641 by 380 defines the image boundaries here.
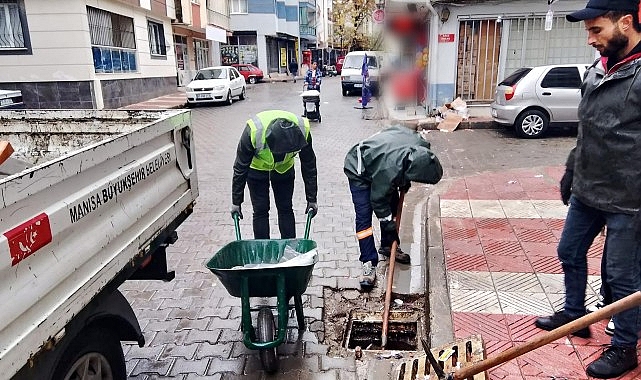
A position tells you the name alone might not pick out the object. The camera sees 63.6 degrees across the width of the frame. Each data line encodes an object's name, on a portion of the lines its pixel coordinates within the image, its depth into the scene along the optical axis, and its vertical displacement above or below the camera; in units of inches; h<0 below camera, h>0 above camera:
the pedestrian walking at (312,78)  688.4 -20.7
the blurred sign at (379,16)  446.9 +40.6
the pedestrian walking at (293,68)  1672.0 -18.1
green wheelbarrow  118.6 -50.1
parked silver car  417.1 -31.8
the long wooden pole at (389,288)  141.3 -65.3
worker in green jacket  147.5 -32.7
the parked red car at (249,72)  1305.5 -21.2
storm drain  144.8 -75.9
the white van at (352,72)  869.8 -17.7
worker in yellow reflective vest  147.0 -31.2
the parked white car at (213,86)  746.2 -31.7
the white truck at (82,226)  70.8 -27.4
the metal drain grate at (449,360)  113.7 -65.4
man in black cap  100.4 -21.3
